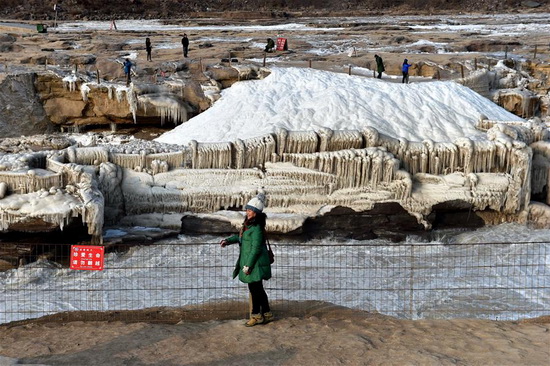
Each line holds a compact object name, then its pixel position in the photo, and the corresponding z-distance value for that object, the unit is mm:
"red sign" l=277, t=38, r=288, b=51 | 28312
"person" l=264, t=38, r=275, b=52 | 27281
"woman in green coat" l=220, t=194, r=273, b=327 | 7480
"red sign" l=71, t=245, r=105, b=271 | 8398
